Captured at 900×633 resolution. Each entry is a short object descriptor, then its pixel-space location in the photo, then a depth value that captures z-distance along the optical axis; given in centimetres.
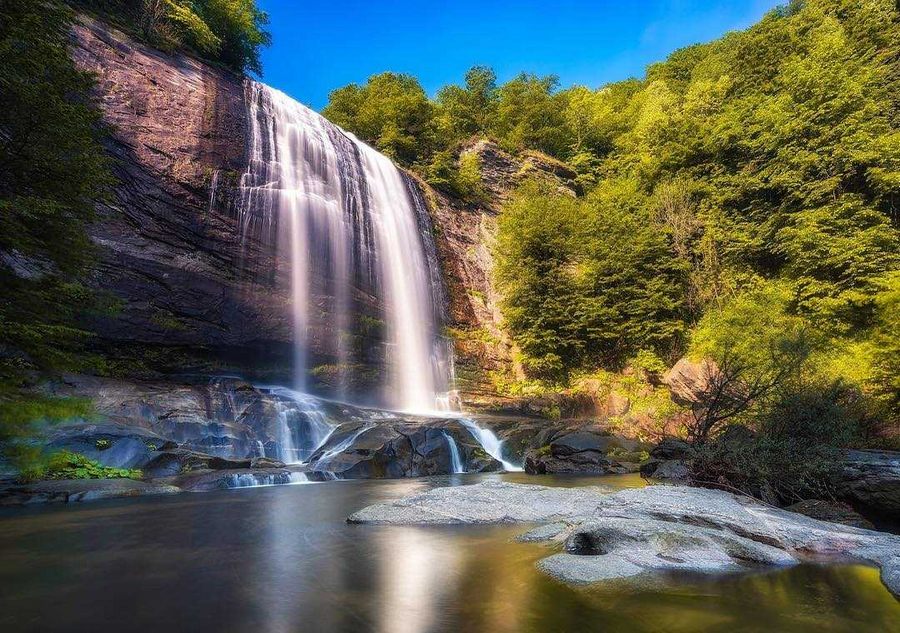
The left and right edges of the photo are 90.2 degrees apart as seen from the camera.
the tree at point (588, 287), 2248
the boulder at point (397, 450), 1224
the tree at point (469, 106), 3488
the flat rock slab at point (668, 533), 408
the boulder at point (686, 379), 1630
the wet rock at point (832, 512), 623
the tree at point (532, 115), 3775
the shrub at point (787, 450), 723
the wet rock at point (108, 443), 1060
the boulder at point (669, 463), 984
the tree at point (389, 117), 2992
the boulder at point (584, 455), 1292
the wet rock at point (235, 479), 1013
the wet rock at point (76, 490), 854
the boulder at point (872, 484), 641
